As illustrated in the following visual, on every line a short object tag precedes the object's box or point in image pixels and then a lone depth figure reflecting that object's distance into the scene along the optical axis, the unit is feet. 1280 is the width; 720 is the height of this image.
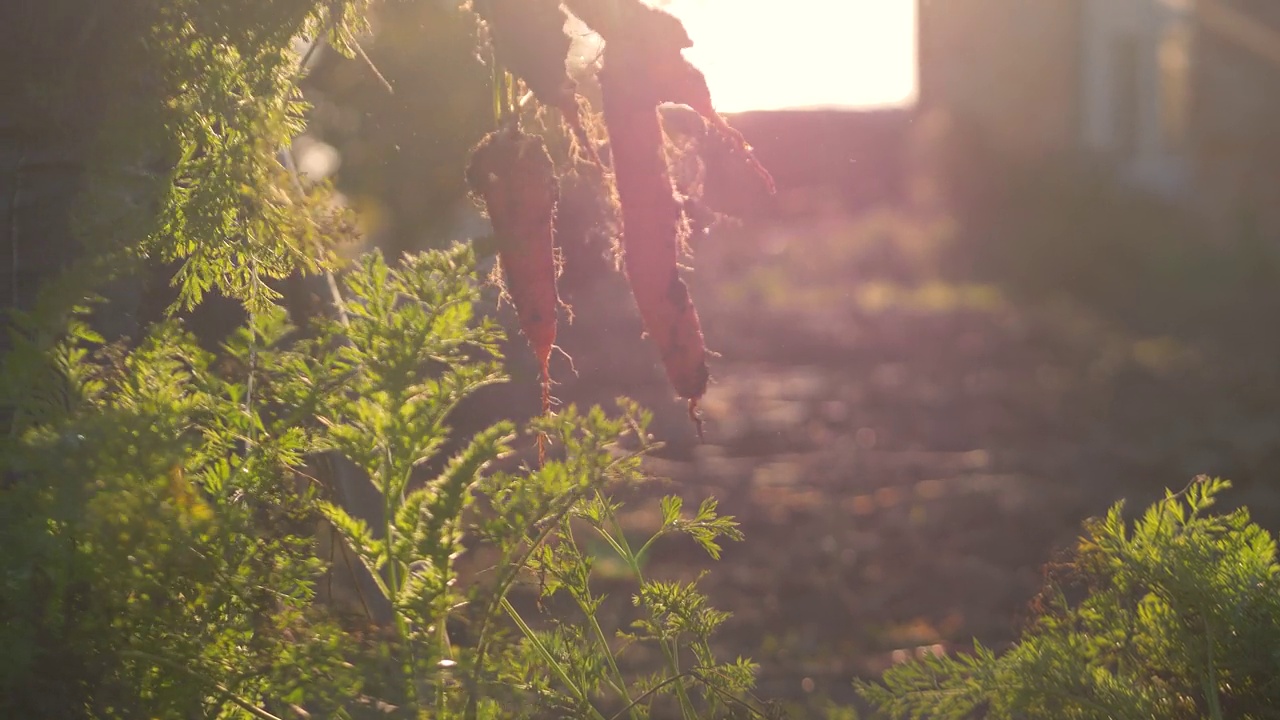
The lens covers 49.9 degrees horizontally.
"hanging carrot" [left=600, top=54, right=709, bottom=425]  6.96
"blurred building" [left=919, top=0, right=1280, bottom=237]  55.98
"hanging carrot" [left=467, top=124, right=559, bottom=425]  6.49
